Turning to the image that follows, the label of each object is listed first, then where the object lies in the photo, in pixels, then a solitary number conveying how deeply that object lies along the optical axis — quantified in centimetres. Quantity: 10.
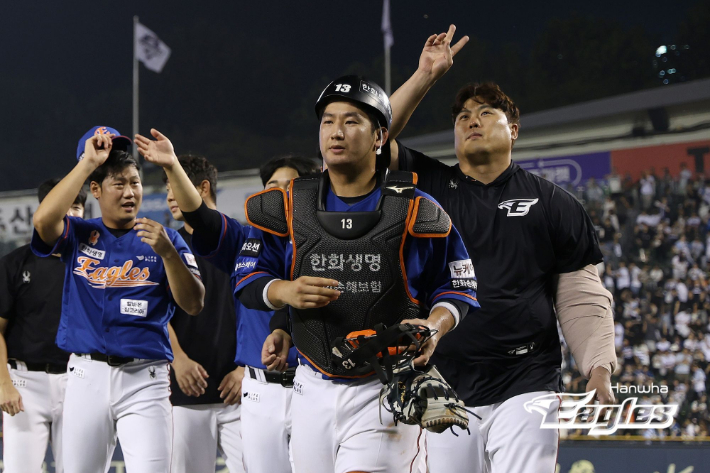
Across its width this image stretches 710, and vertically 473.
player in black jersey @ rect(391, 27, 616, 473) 732
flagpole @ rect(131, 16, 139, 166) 3777
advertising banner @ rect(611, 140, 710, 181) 2683
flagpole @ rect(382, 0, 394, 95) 3550
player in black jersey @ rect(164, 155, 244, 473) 982
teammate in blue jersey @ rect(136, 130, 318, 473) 779
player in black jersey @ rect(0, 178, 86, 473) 1080
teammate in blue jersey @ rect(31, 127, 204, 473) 822
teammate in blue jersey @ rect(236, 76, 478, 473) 573
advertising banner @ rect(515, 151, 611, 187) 2800
